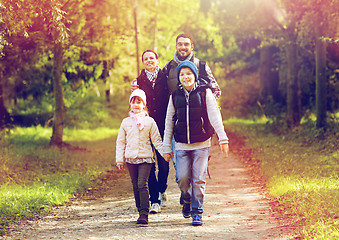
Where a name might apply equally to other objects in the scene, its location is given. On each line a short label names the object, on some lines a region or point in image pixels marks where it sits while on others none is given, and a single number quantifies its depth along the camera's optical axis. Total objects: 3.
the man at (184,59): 7.17
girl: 6.74
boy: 6.46
